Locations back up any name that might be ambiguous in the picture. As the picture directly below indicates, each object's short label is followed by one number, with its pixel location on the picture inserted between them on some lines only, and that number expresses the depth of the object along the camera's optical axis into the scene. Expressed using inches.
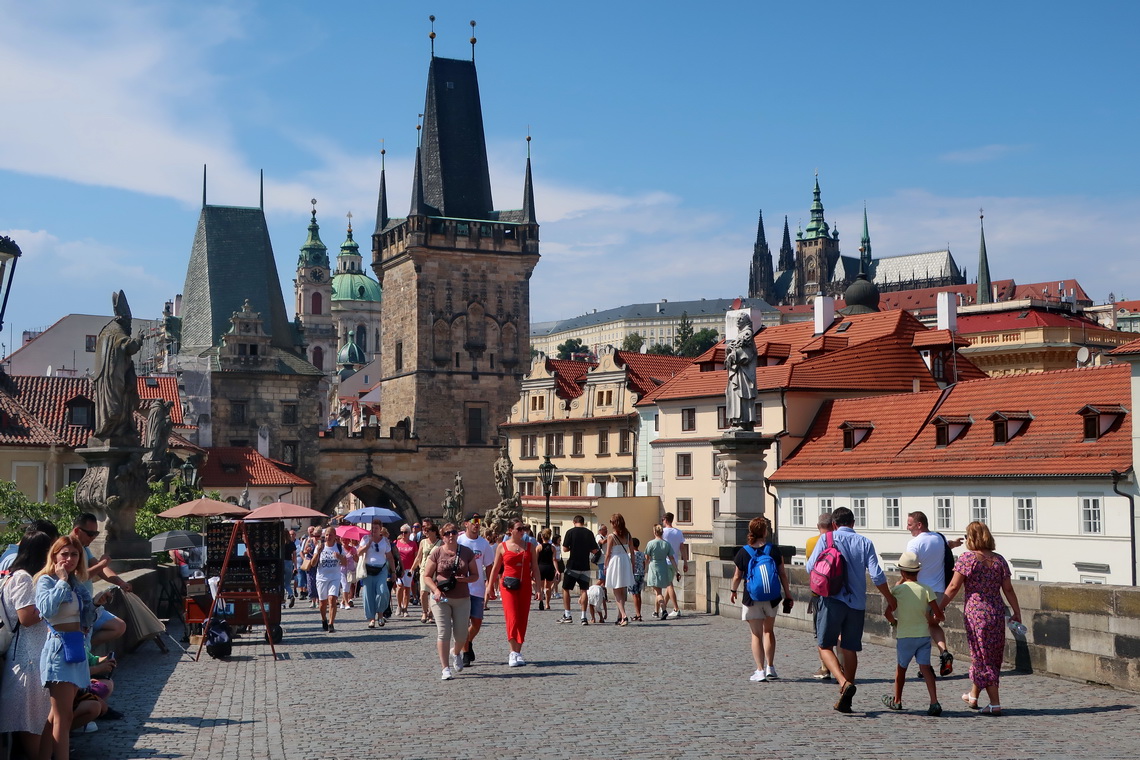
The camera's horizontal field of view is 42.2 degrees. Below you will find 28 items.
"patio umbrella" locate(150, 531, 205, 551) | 901.2
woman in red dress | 534.6
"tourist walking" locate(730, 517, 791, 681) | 472.4
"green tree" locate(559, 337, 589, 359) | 7481.8
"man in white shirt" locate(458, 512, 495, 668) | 535.2
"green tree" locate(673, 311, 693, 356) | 5383.9
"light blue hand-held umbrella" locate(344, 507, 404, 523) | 1034.2
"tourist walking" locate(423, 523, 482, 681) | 505.0
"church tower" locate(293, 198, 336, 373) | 7347.4
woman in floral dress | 399.5
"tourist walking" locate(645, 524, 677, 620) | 741.9
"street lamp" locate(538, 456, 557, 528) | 1435.8
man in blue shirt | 414.3
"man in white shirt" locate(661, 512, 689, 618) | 768.3
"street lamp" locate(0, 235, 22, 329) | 433.4
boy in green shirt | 409.7
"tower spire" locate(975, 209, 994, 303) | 5639.8
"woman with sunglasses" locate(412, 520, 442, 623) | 717.5
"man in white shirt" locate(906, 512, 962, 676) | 447.2
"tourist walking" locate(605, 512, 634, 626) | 717.9
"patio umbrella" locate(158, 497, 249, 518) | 901.8
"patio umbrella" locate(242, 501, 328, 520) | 872.9
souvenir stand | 610.9
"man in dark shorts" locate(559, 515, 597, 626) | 743.1
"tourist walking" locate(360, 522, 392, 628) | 743.1
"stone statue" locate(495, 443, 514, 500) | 2362.2
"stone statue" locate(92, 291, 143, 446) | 636.7
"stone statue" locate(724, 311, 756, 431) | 781.3
